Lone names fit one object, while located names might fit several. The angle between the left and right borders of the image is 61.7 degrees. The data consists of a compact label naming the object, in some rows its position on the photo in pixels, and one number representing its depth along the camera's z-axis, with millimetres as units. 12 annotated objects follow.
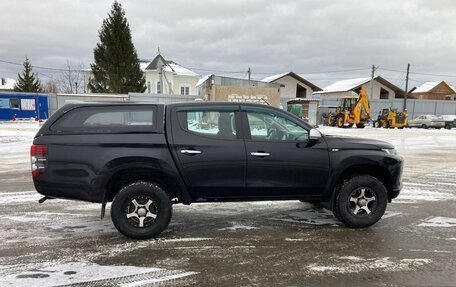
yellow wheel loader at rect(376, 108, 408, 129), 34062
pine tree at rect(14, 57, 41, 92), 54188
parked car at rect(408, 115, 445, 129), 36469
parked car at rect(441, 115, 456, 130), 36281
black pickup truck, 4699
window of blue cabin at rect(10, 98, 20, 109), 33000
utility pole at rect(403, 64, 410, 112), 49500
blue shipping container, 32875
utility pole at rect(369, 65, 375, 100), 52306
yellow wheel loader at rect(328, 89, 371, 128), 32531
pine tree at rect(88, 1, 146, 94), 40375
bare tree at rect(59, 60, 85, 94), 66688
